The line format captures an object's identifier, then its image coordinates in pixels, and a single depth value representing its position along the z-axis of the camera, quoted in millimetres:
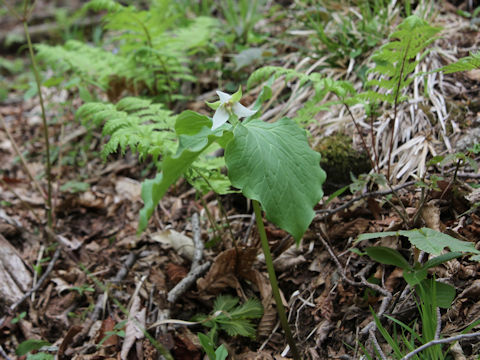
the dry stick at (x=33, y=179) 1114
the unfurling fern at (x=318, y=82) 832
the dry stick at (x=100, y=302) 932
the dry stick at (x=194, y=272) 906
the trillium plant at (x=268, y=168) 630
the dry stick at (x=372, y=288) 759
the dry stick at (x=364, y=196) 862
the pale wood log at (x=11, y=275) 993
